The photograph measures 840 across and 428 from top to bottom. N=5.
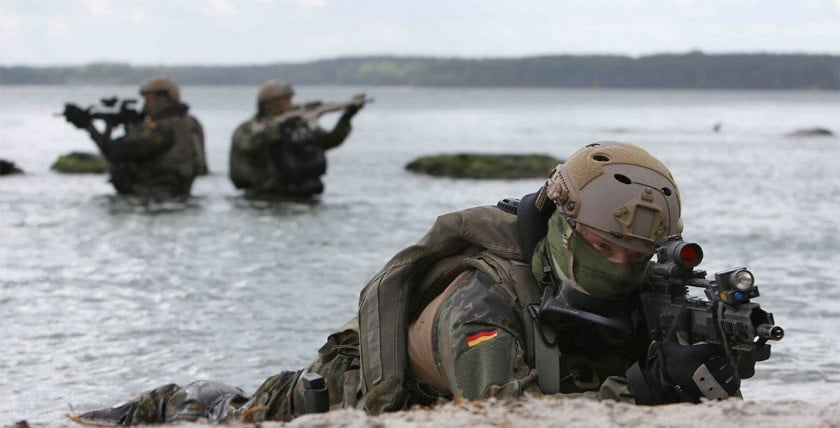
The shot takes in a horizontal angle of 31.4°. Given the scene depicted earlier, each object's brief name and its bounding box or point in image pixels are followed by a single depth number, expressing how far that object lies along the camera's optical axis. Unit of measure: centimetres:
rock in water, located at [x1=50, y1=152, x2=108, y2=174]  3038
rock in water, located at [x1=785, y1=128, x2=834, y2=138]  5522
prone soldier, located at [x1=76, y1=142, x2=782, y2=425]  555
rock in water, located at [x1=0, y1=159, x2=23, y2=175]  2956
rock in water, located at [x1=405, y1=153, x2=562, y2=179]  2964
